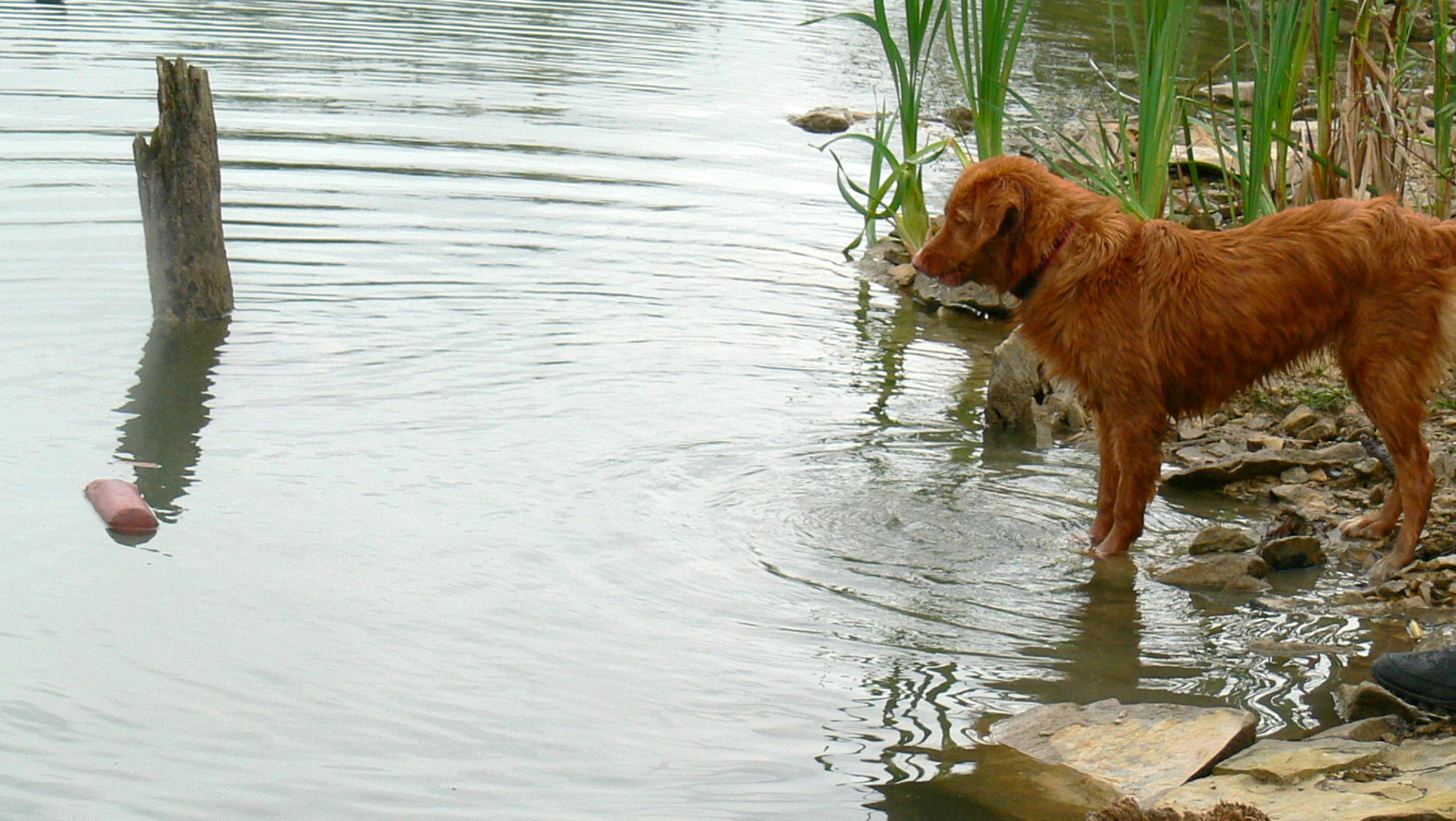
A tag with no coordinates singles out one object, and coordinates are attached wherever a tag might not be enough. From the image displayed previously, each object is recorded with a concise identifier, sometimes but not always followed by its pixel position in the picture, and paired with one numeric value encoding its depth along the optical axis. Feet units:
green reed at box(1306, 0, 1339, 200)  46.52
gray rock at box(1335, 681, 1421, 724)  27.16
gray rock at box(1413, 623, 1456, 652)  30.35
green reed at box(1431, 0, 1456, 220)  40.22
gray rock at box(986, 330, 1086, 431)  46.32
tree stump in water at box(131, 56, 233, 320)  50.11
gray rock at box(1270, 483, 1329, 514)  39.96
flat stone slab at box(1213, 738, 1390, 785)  24.41
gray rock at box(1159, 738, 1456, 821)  22.47
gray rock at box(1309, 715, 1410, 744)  26.58
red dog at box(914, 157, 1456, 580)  34.04
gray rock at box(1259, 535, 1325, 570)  35.58
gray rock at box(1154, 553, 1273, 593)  34.71
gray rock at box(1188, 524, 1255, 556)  36.52
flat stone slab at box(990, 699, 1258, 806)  25.40
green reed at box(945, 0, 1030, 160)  54.60
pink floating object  35.91
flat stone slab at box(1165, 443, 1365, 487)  41.57
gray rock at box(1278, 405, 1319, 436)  44.96
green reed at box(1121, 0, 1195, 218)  44.32
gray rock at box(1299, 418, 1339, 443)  44.16
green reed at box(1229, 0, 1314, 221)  43.29
